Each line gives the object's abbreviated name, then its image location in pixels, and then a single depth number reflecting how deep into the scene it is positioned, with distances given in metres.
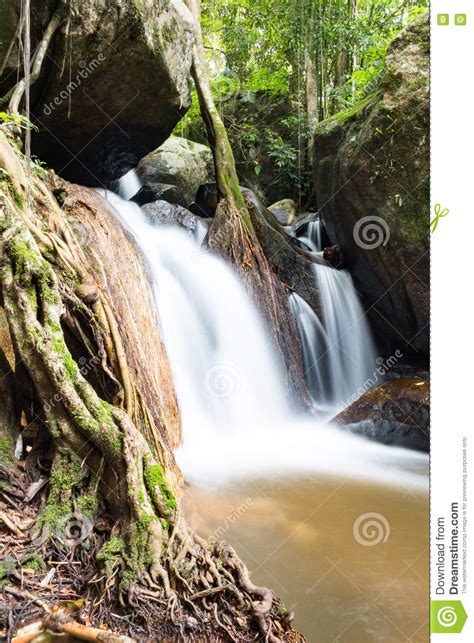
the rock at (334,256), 8.83
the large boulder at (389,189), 6.71
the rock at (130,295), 4.10
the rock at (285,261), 8.16
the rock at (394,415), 6.00
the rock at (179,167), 11.21
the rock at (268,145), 12.87
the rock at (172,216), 7.86
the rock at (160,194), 10.09
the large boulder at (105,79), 5.29
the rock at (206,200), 9.49
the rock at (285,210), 11.41
